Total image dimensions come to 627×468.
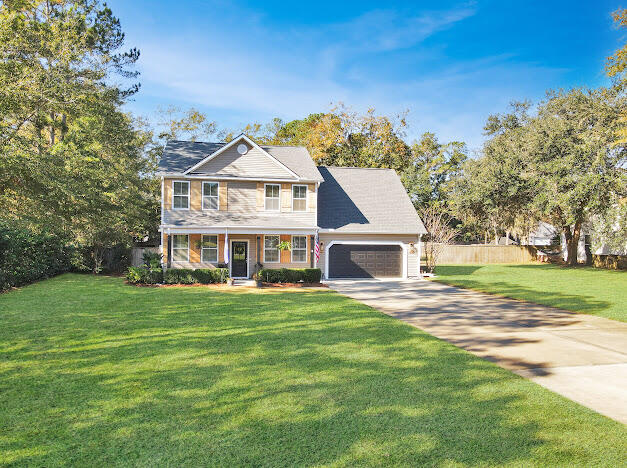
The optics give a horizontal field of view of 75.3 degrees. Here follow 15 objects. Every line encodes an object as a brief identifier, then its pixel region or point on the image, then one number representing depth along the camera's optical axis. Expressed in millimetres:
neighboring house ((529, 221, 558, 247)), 53781
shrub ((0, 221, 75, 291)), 14859
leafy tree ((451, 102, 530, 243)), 28828
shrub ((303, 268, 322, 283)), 19661
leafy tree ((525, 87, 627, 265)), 24734
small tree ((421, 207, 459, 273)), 25094
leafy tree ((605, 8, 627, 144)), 15469
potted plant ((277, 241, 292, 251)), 20656
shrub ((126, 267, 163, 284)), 17969
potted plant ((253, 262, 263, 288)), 18094
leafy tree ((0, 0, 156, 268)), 12422
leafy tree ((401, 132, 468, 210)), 39812
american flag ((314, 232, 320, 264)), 20797
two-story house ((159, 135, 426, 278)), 20312
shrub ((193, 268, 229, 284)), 18656
